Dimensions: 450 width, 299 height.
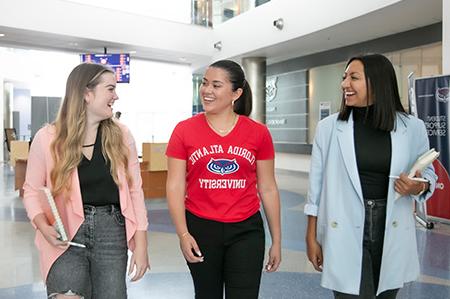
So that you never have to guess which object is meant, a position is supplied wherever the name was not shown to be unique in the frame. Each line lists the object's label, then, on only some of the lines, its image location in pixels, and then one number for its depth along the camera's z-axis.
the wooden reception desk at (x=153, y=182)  8.95
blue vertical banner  6.00
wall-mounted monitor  12.76
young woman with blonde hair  1.79
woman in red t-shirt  1.93
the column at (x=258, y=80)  13.79
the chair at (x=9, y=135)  19.97
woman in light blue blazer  1.83
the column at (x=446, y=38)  6.66
